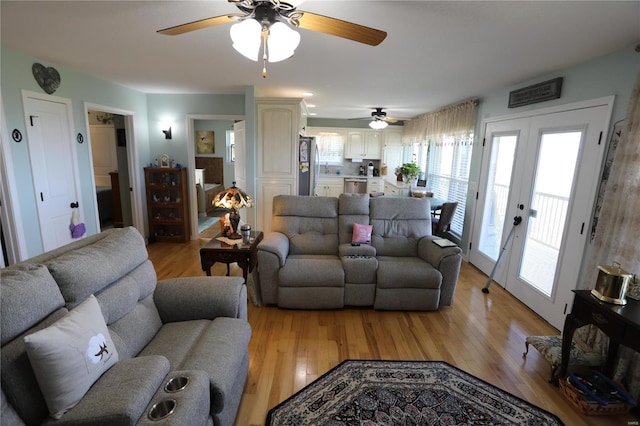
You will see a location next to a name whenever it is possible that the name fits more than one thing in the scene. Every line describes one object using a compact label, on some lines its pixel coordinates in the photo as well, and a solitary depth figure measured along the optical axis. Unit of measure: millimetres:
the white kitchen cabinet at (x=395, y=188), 6113
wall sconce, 4926
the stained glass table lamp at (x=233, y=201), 3018
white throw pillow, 1083
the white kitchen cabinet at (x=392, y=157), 7965
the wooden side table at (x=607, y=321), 1672
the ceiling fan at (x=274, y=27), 1379
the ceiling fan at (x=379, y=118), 5698
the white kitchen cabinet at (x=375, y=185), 7996
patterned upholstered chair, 2148
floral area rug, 1814
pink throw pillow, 3324
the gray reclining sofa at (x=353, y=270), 2939
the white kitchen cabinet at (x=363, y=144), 7969
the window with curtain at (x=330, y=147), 8141
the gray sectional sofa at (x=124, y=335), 1102
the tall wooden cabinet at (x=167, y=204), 4887
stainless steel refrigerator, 4742
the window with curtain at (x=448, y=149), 4641
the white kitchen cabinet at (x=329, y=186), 8086
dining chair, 4395
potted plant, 5891
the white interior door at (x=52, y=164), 3034
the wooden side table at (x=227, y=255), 2918
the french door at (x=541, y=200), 2586
